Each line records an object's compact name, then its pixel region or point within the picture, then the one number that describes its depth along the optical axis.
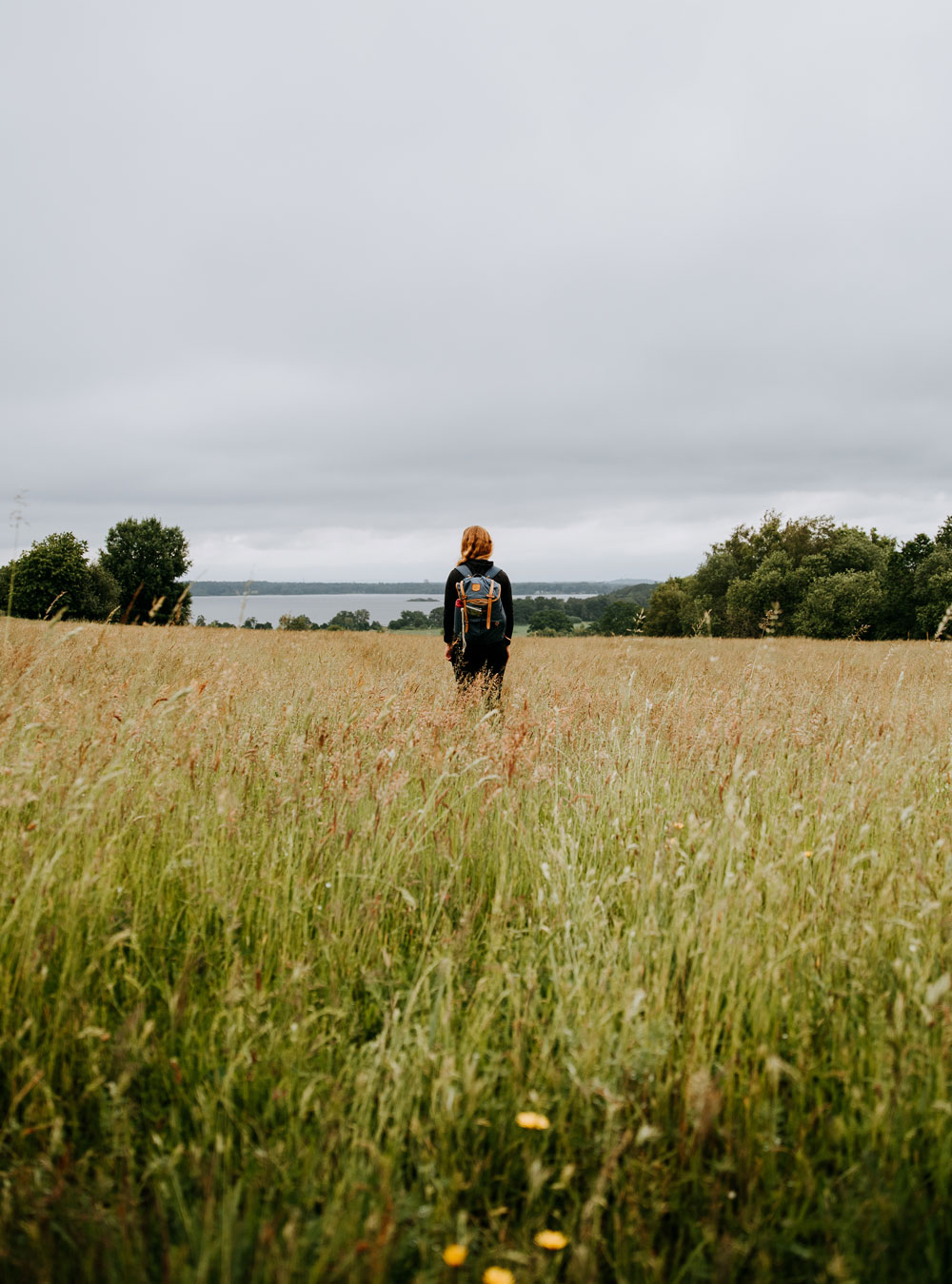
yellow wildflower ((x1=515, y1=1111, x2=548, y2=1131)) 1.51
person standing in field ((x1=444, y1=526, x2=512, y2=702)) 6.16
